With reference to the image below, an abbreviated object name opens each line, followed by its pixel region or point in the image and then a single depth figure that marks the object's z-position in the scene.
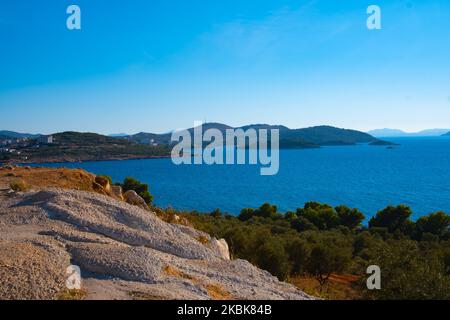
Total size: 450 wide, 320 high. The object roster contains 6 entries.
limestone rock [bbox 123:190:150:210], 21.55
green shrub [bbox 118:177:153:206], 38.75
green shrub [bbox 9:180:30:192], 19.23
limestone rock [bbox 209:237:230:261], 14.97
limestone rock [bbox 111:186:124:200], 21.39
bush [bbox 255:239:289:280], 19.08
